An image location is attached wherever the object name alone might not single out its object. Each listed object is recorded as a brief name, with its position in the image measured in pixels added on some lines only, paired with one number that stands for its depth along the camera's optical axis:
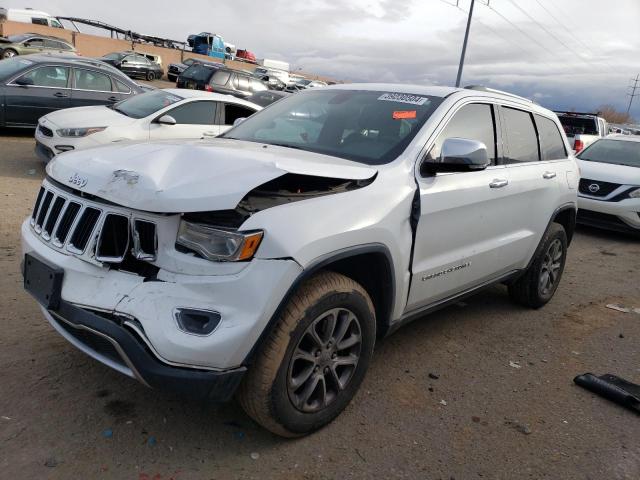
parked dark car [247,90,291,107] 13.23
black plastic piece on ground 3.42
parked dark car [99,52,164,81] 30.39
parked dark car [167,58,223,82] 35.41
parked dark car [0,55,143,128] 9.66
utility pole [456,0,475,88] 25.52
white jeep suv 2.26
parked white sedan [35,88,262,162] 7.64
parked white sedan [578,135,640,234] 8.47
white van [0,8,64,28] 37.69
